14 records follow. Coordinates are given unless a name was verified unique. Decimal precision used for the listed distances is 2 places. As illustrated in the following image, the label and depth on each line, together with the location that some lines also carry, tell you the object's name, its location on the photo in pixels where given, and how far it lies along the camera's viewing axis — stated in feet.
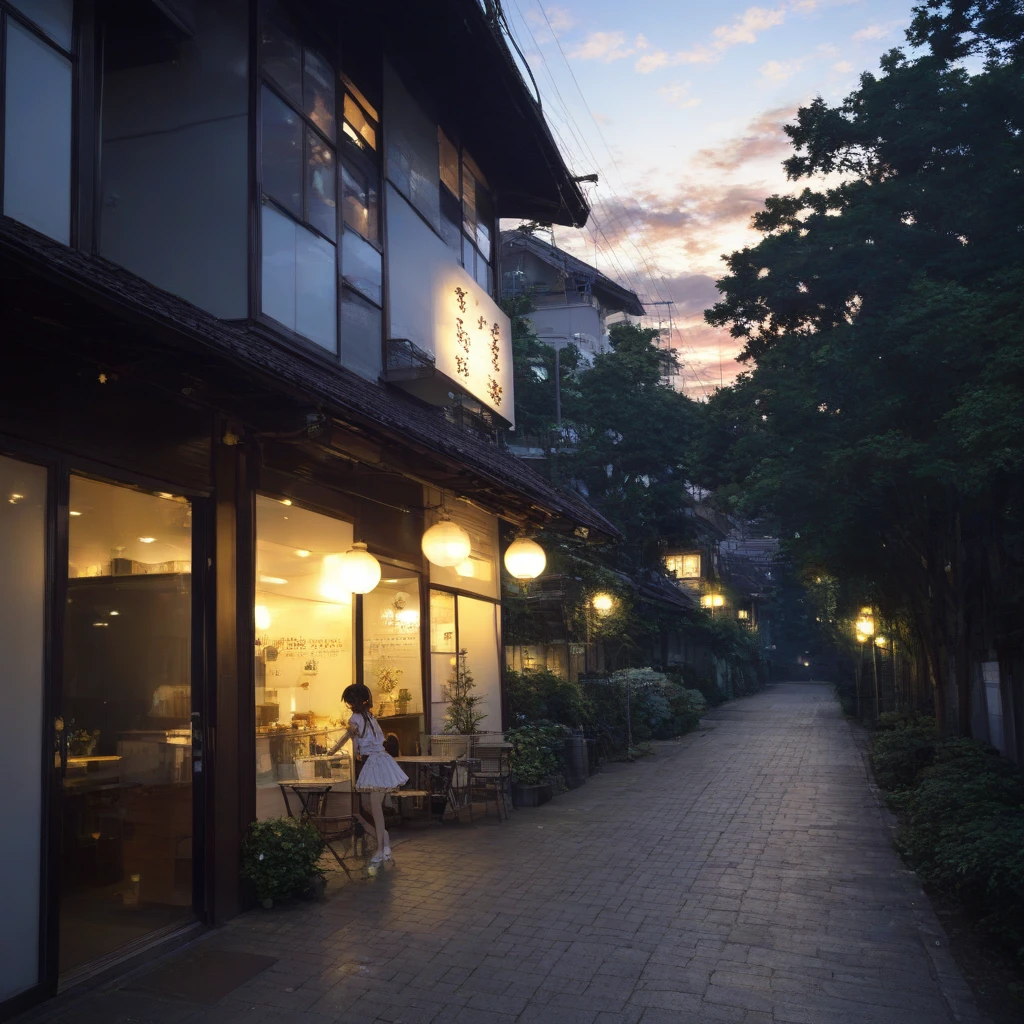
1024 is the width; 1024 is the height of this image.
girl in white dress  30.50
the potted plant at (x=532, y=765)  44.57
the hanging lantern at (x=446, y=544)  36.29
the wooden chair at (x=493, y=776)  39.91
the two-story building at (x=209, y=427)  19.60
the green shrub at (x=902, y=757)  48.67
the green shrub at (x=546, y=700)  57.26
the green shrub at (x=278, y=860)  25.64
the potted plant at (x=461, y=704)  43.78
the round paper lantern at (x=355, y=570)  32.42
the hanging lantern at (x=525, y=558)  39.65
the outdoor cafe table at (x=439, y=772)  37.37
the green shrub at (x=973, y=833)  22.41
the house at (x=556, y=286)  131.44
